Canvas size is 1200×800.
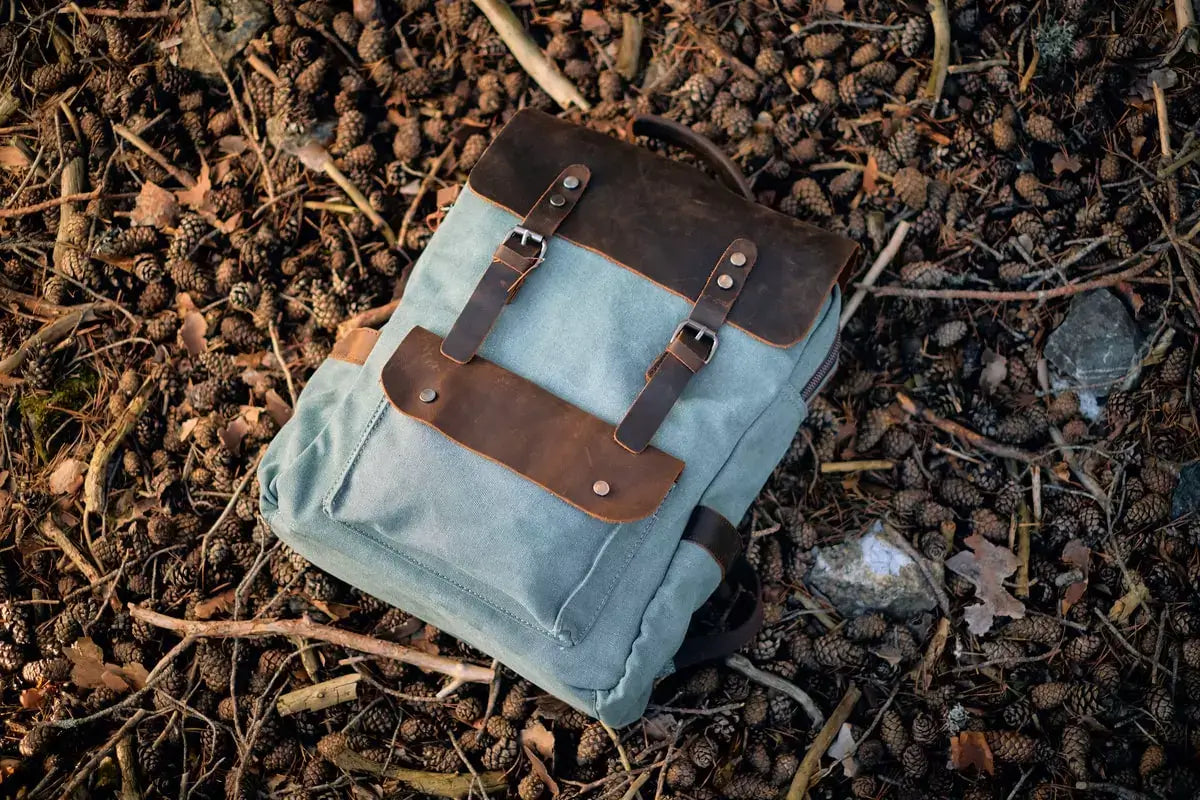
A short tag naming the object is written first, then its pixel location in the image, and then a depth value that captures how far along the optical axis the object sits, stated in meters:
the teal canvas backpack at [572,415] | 2.72
